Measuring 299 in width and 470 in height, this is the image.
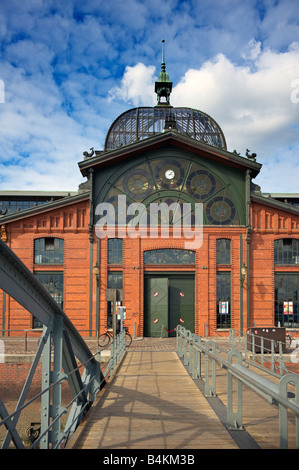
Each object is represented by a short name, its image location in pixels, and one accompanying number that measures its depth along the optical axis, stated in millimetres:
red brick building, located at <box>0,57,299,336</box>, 22297
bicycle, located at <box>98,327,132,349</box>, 19562
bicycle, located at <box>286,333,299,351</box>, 19250
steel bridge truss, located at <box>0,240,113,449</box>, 4879
